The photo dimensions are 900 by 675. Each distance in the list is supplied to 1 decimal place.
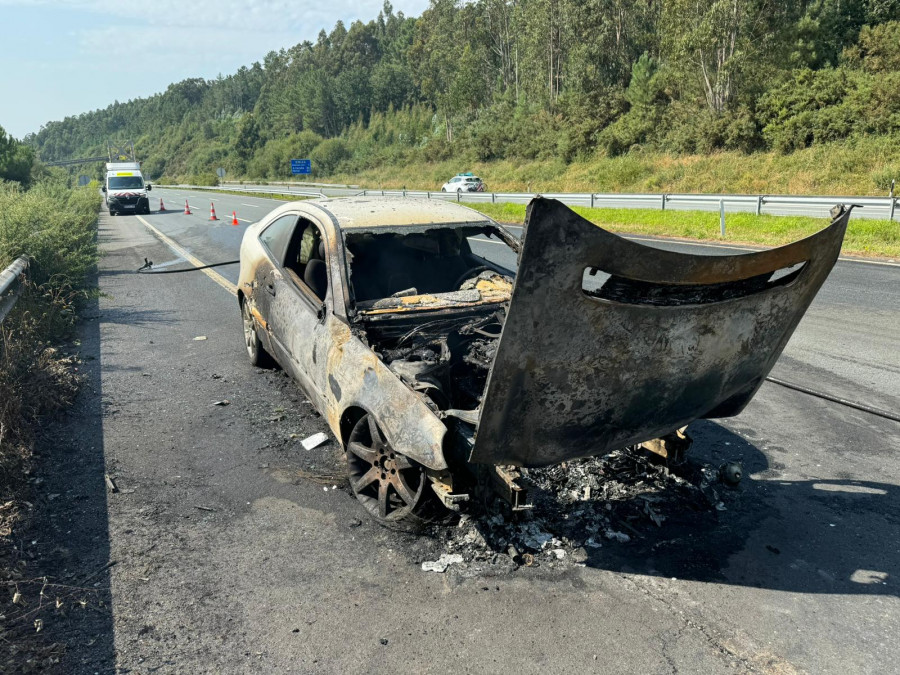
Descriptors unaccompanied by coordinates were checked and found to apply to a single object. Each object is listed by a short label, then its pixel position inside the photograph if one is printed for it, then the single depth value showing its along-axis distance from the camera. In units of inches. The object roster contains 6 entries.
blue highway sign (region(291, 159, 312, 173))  2343.8
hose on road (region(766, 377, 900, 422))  189.0
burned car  106.1
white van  1254.3
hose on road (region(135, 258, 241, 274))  512.7
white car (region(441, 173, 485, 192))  1806.0
